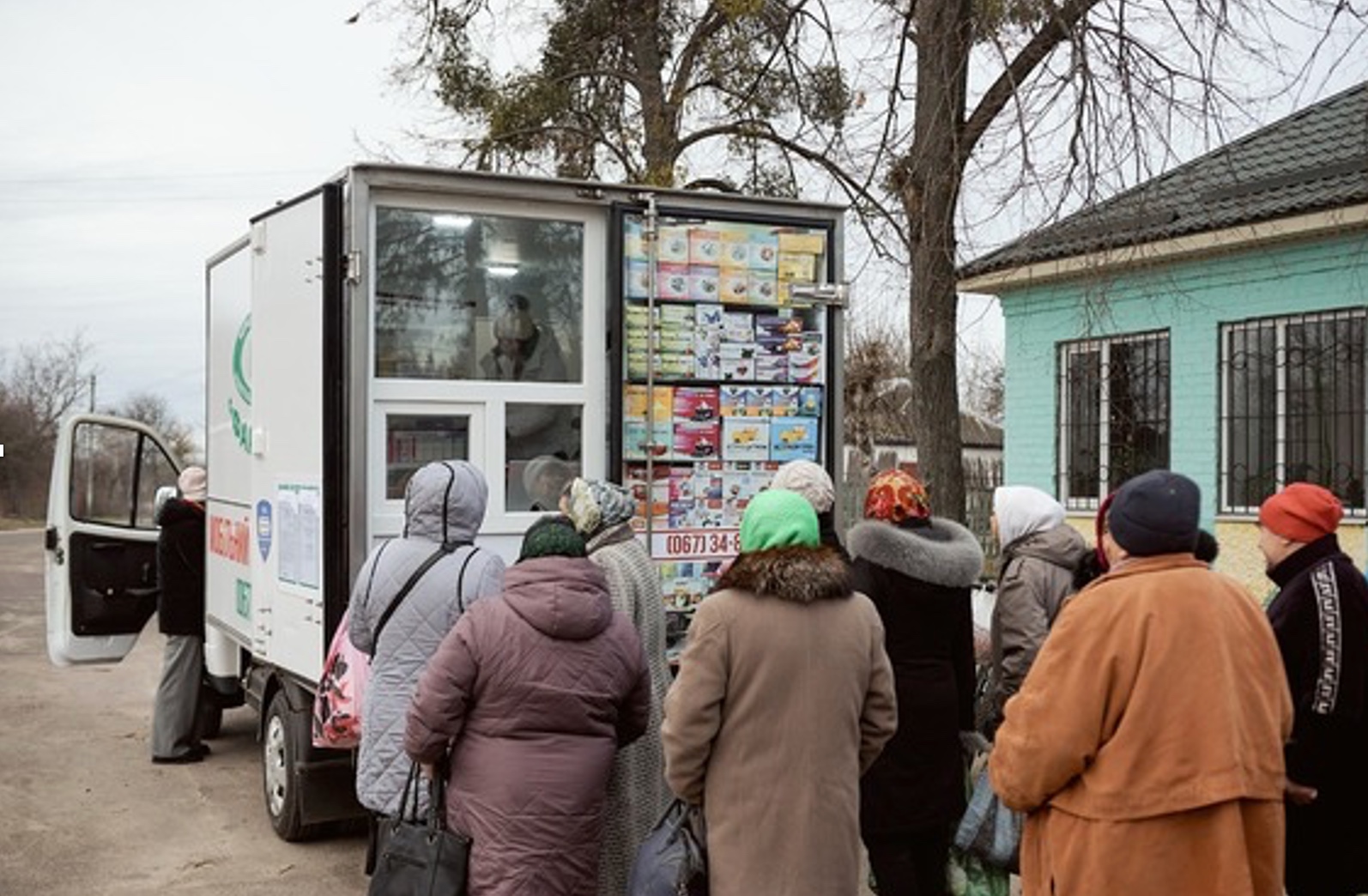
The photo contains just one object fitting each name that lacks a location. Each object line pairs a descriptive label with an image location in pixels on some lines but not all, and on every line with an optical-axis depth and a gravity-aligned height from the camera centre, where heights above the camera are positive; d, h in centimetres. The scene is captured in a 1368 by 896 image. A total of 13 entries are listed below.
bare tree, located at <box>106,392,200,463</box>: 4662 +102
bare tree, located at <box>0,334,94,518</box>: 4856 +62
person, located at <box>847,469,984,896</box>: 502 -81
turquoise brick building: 1133 +87
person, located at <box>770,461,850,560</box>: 543 -14
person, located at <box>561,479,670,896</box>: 480 -62
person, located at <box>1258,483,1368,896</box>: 449 -71
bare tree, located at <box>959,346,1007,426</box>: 3691 +166
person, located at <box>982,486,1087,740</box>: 531 -47
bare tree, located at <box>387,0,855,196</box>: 1486 +360
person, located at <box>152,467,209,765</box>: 916 -105
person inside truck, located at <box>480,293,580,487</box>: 679 +33
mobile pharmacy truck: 634 +35
